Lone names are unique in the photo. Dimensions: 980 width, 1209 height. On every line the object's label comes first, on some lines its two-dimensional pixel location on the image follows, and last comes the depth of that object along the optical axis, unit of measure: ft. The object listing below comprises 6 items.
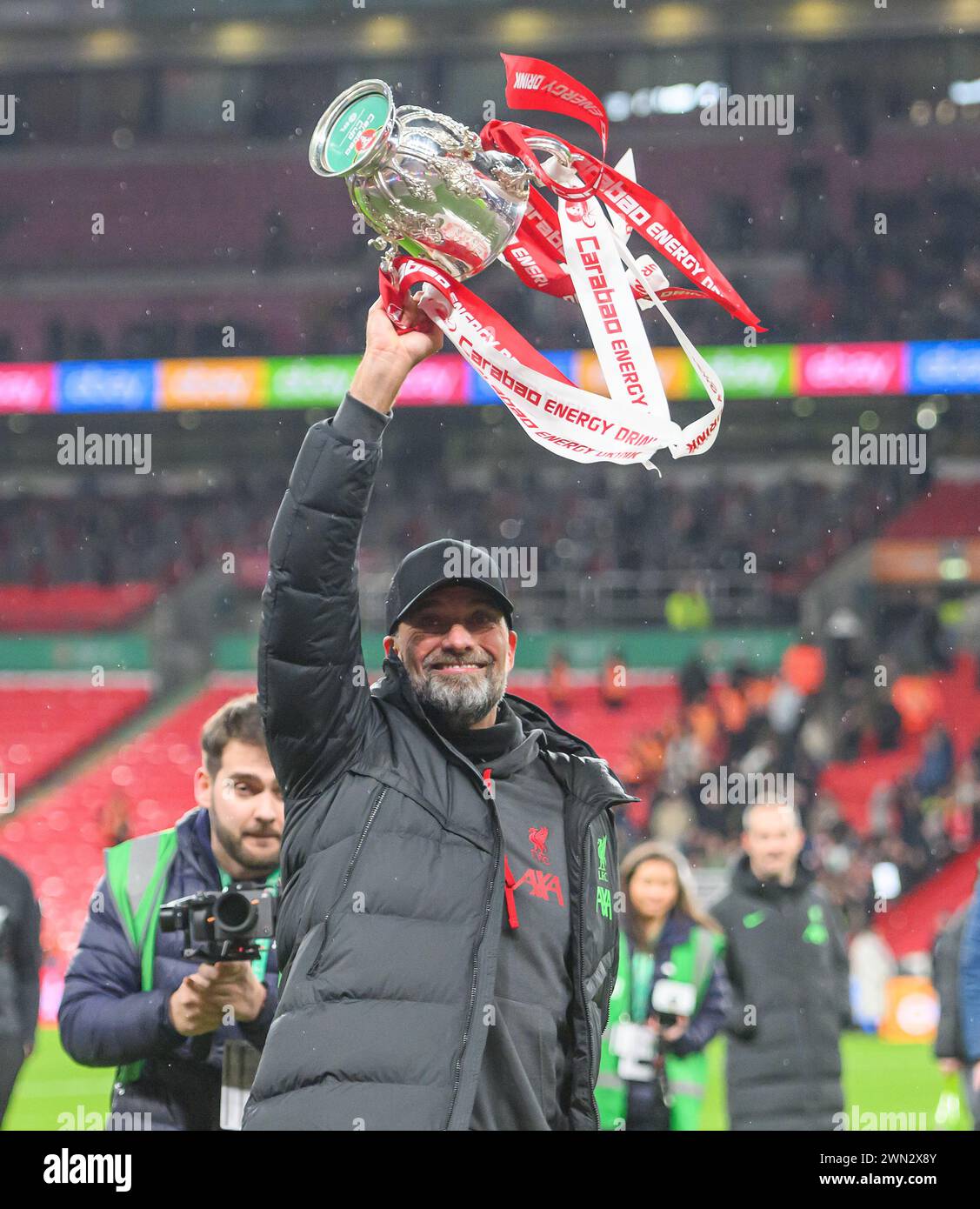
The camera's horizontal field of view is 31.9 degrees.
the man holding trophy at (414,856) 7.45
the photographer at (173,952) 9.59
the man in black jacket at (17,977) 13.10
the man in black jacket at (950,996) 15.33
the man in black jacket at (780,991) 15.46
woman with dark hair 14.92
